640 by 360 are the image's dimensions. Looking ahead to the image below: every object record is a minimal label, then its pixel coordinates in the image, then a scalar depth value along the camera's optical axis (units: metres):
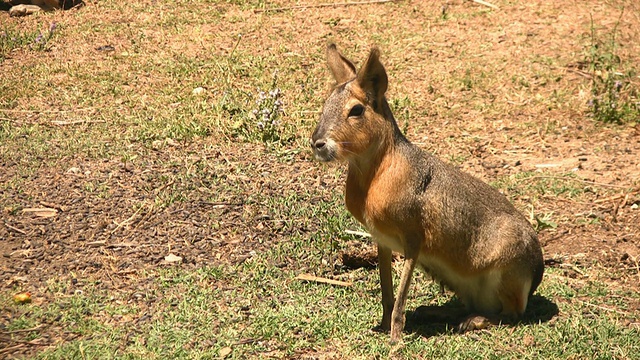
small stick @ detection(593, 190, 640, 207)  13.16
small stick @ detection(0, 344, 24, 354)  9.09
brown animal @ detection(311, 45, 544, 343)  9.27
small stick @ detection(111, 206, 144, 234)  11.86
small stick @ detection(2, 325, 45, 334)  9.45
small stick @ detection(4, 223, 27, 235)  11.66
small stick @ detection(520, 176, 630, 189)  13.52
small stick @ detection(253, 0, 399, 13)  19.16
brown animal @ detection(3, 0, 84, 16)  19.42
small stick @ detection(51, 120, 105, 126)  15.20
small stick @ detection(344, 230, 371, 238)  12.14
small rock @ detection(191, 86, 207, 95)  16.12
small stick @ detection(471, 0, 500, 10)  18.83
